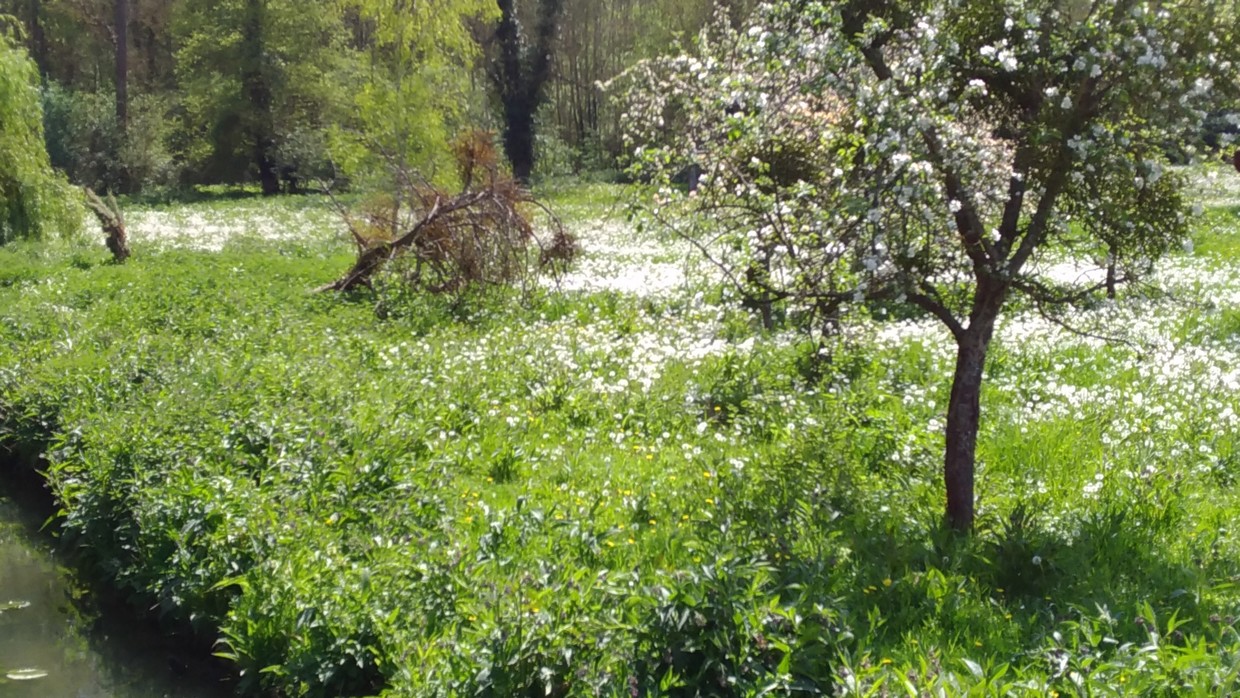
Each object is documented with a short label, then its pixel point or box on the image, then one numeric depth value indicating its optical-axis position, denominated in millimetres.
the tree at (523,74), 41375
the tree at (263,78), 42844
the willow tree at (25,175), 19156
